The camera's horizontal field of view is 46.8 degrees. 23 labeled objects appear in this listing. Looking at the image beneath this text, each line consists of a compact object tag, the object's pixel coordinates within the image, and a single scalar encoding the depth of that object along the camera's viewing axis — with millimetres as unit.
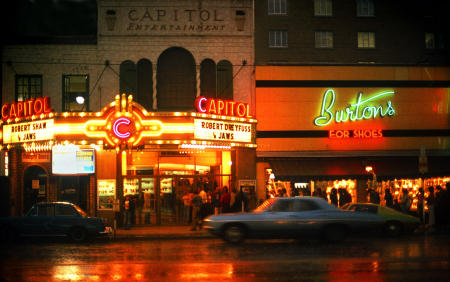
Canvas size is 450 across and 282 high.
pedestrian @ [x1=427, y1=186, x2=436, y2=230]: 23031
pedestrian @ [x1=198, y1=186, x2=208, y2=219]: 24694
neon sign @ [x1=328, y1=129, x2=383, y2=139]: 28141
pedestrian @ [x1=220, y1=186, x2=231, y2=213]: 24375
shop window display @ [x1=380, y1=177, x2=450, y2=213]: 26088
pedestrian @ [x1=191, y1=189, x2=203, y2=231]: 23453
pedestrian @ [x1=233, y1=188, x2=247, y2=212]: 24156
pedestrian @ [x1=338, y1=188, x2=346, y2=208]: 25641
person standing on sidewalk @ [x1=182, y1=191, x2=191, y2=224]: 25156
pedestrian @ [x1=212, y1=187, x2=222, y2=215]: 24562
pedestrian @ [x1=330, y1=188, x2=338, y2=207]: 25734
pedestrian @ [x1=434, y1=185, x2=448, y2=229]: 23747
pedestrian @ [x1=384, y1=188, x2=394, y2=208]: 24406
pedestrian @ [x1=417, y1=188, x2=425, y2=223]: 24906
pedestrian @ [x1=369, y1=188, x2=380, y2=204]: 24219
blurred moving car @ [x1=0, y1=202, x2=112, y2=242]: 19406
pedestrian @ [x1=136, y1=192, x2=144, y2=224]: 26781
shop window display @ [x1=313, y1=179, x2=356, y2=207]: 27219
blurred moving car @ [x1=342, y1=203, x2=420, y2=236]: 20016
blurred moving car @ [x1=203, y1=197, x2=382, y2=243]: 17250
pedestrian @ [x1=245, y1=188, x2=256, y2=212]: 26836
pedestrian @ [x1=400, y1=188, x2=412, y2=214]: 23875
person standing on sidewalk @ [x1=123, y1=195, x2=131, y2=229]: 24430
